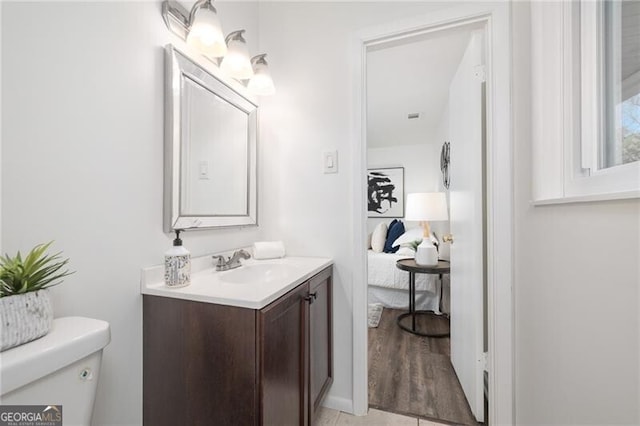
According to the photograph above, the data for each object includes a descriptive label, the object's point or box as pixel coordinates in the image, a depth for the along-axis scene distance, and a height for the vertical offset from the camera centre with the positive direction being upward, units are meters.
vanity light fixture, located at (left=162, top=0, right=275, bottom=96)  1.12 +0.79
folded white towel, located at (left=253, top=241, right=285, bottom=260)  1.51 -0.21
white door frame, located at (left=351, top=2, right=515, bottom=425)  1.26 +0.09
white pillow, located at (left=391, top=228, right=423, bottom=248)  3.26 -0.30
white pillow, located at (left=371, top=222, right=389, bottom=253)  3.55 -0.32
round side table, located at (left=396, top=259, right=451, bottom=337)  2.35 -0.67
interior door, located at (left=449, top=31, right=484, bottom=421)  1.38 -0.06
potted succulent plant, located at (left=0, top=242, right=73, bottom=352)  0.53 -0.18
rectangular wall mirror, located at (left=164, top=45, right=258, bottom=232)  1.08 +0.31
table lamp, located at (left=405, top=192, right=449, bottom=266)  2.33 +0.02
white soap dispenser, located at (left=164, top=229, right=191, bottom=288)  0.95 -0.19
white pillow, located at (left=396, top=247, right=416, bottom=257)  3.07 -0.44
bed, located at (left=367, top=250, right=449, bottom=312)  2.85 -0.78
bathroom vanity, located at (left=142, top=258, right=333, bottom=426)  0.82 -0.47
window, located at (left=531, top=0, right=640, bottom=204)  0.71 +0.37
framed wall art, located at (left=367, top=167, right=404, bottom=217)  4.48 +0.38
